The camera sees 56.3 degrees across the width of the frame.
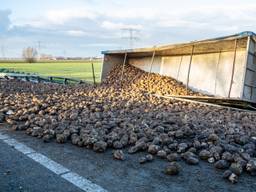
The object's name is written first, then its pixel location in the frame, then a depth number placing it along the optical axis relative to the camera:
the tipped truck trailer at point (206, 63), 6.73
